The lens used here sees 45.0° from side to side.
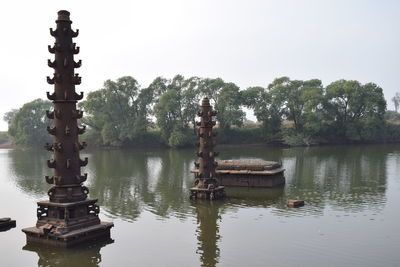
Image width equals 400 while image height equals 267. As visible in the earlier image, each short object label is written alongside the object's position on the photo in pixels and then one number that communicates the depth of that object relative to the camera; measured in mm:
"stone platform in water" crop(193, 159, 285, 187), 41500
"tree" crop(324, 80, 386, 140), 108562
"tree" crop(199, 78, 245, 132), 111688
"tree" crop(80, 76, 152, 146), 114312
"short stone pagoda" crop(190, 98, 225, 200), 36000
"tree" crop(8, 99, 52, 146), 122750
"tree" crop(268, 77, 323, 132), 111812
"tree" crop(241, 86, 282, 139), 115500
